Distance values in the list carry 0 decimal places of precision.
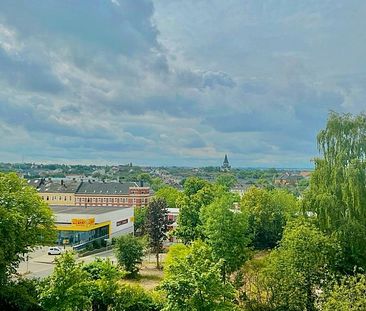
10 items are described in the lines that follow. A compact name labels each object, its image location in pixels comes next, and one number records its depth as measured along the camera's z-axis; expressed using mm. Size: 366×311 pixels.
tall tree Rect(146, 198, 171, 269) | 40094
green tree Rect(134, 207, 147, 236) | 64438
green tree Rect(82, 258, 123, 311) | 20062
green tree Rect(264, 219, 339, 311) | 19859
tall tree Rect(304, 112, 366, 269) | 21703
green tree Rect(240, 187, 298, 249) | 44312
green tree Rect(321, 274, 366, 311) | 15602
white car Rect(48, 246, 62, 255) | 44591
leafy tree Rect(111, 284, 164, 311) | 20250
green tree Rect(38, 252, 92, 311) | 16656
